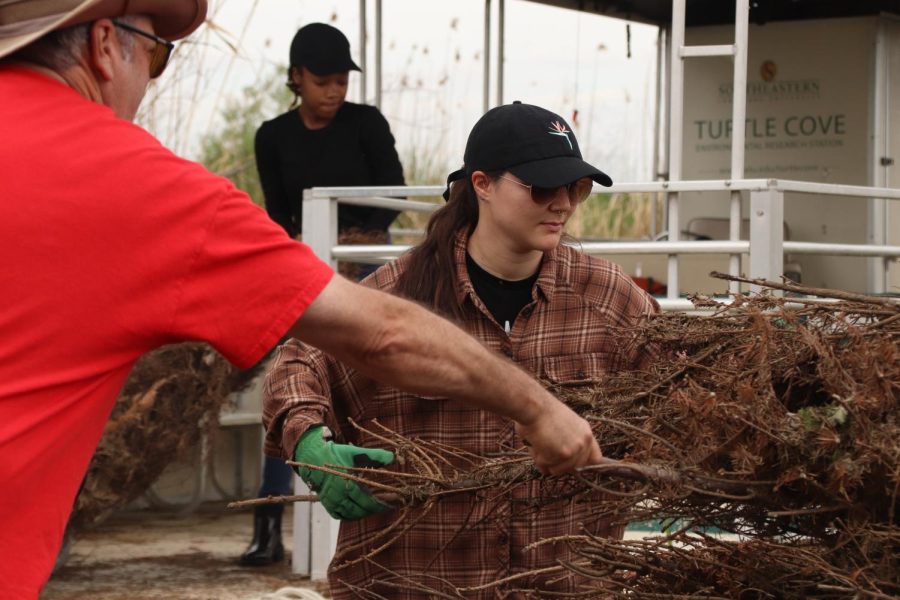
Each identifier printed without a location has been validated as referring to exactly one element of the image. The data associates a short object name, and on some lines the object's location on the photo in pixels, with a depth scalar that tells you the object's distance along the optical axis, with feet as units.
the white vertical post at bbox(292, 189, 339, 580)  18.83
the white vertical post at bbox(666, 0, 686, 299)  18.57
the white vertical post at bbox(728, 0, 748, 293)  17.85
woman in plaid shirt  10.17
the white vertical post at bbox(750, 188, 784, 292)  15.75
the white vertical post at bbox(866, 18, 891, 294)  26.25
